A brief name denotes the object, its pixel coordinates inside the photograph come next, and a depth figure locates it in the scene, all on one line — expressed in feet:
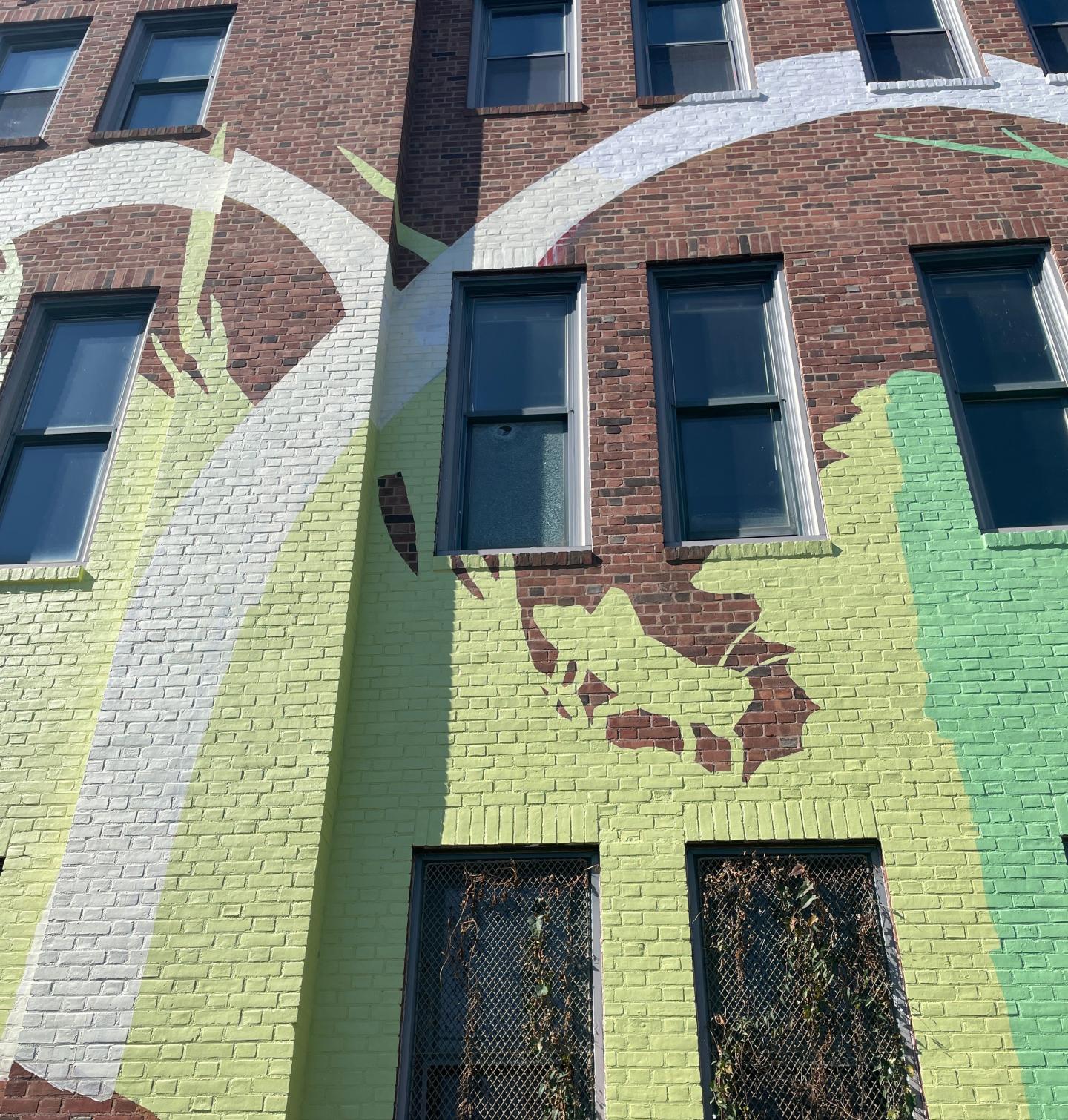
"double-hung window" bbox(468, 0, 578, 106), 31.48
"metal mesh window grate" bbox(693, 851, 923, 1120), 17.28
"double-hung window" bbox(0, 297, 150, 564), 24.26
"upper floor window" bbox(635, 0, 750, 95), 31.07
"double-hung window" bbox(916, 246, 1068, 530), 23.08
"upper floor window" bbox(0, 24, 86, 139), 32.76
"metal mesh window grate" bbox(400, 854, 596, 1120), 17.74
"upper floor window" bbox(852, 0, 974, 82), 30.66
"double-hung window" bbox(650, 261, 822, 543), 23.35
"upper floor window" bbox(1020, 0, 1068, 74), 30.83
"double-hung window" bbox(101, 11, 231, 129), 32.24
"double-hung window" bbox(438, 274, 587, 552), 23.75
